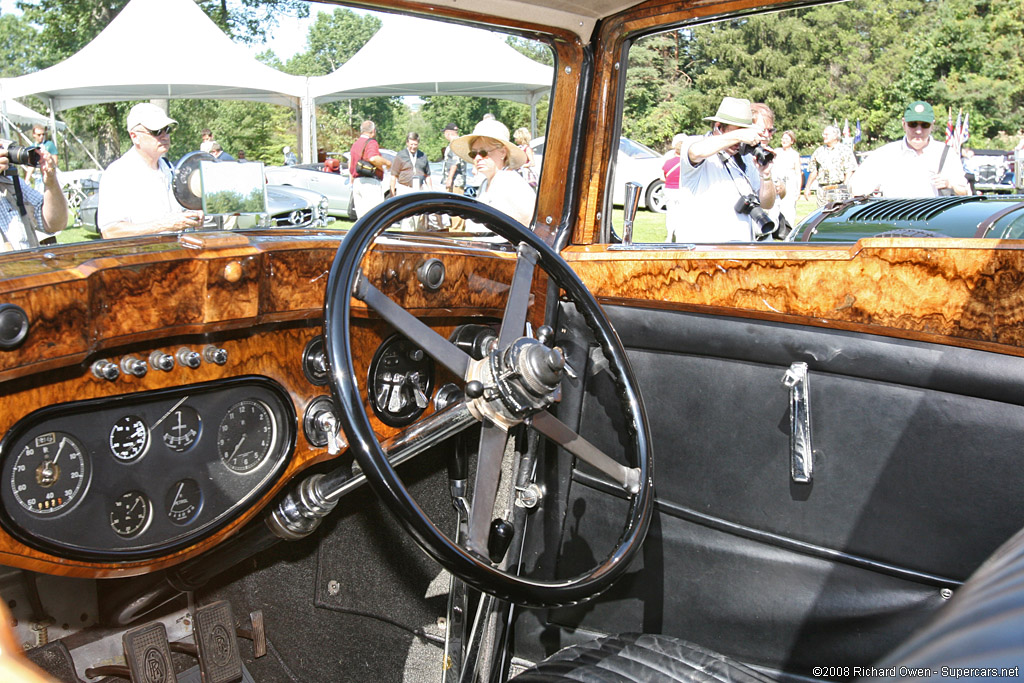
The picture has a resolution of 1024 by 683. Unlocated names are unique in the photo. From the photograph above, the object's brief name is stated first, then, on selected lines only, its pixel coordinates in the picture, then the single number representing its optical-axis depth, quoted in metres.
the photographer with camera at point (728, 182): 2.07
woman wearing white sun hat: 2.11
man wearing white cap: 1.47
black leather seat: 0.47
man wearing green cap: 2.09
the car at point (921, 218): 2.23
